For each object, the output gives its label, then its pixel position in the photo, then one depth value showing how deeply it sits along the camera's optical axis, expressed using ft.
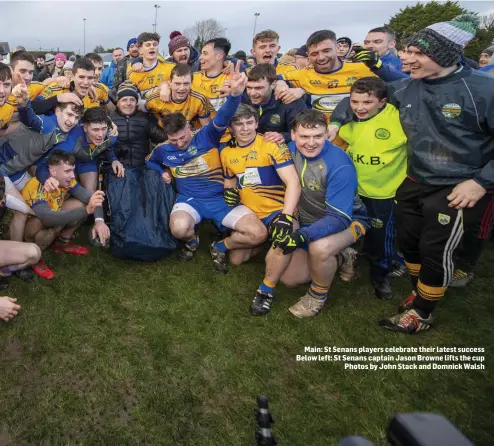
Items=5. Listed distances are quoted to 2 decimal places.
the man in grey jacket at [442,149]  8.61
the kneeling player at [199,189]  12.66
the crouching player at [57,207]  11.86
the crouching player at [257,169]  11.46
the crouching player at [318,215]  10.30
